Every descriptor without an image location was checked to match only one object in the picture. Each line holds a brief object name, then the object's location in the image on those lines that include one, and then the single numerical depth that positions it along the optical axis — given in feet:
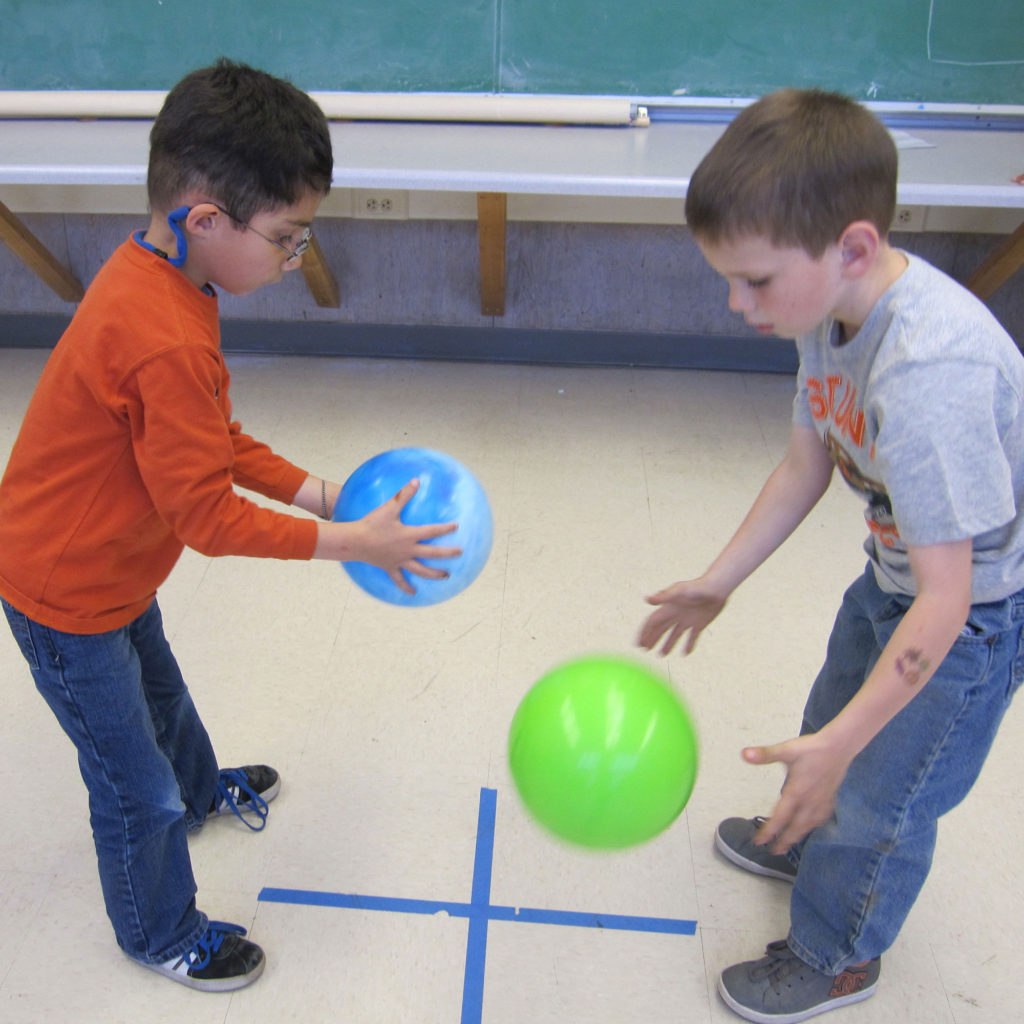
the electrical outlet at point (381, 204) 10.47
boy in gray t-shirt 3.09
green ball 4.04
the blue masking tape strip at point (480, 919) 4.83
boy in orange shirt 3.59
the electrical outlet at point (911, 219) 10.40
